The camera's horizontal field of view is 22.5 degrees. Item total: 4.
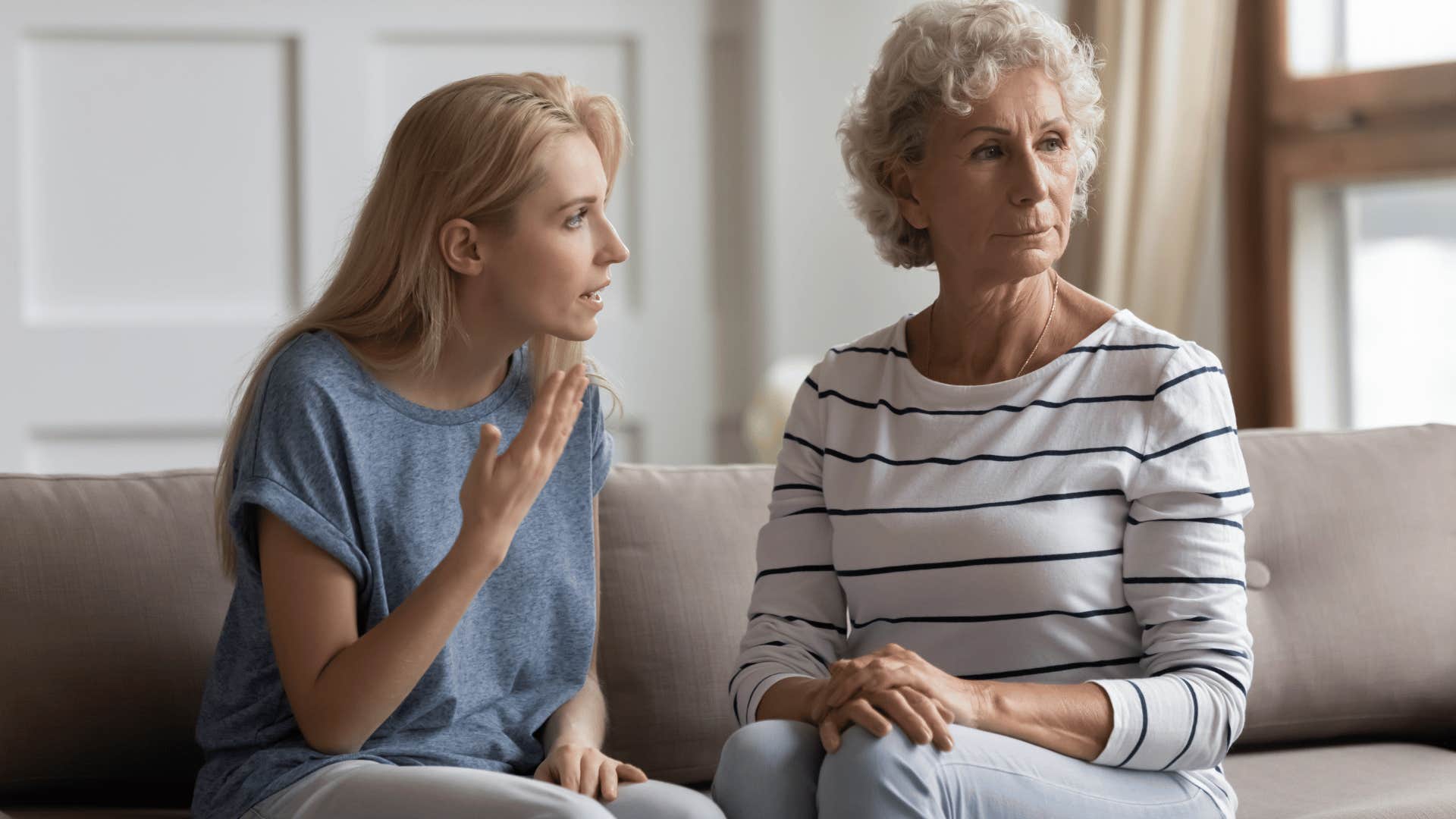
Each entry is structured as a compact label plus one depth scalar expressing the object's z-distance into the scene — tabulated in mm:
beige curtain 4695
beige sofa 3300
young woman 2999
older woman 3010
